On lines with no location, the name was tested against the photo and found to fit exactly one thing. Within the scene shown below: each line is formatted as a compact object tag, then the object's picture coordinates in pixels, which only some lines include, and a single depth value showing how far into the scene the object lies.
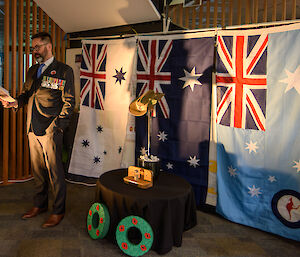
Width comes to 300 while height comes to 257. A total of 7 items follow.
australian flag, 2.73
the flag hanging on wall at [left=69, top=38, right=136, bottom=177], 3.27
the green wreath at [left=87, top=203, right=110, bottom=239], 2.06
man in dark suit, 2.38
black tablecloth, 1.93
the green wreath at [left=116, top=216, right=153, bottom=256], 1.89
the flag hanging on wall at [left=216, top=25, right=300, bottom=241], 2.27
